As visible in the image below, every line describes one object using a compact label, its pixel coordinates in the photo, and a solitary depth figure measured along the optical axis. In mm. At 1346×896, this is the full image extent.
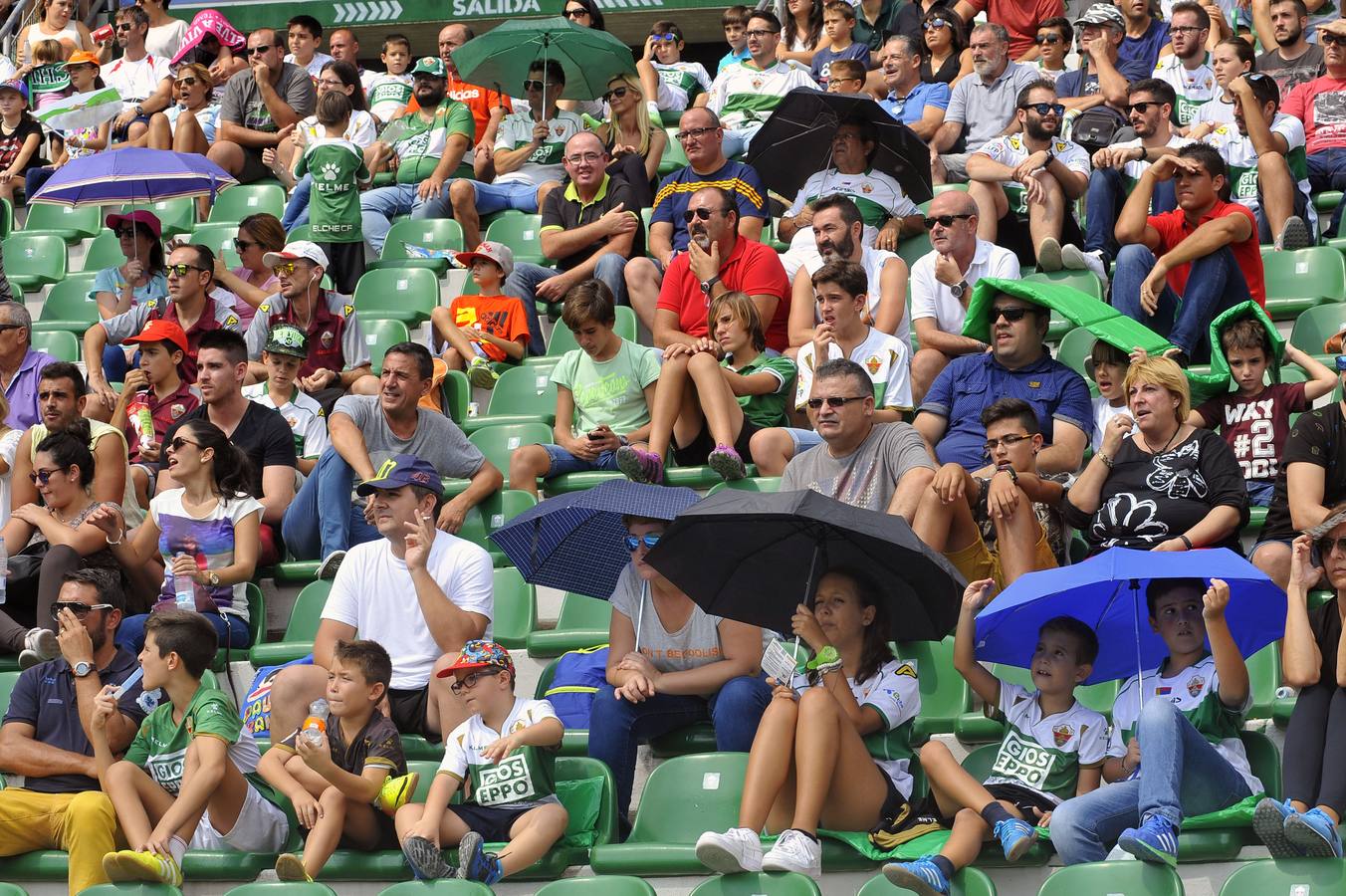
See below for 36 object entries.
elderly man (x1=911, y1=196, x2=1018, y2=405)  14164
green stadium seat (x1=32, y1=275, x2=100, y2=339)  18344
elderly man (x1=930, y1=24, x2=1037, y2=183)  18203
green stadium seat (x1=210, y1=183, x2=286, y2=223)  19984
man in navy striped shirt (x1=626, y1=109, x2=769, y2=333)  16141
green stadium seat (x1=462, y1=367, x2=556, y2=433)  15281
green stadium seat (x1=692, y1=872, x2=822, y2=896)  9273
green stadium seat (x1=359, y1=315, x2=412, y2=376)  15805
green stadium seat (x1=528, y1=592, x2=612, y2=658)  11945
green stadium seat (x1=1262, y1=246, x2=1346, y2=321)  14930
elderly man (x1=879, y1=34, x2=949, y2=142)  18859
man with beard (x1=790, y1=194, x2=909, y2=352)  14445
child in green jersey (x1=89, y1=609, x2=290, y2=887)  10406
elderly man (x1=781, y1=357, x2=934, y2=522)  11562
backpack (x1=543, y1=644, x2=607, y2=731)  11187
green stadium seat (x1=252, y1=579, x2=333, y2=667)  12203
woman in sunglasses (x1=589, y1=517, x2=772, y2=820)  10555
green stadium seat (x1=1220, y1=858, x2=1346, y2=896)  8773
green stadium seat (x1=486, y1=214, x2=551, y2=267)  17875
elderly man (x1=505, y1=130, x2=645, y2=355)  16187
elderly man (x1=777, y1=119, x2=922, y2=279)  16109
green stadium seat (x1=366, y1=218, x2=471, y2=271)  18172
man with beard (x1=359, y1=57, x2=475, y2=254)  18922
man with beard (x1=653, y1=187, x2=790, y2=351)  14883
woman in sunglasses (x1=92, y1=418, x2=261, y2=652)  12500
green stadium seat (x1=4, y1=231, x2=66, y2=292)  19375
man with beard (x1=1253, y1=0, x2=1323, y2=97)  18219
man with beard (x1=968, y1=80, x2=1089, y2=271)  15758
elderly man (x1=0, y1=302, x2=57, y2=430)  15039
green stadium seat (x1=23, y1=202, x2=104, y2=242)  20828
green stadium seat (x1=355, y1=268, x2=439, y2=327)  17047
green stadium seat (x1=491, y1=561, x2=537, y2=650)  12336
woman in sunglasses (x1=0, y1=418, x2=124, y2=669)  12570
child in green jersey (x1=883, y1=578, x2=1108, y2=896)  9328
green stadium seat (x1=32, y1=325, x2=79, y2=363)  16953
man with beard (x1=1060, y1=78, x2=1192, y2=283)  15656
